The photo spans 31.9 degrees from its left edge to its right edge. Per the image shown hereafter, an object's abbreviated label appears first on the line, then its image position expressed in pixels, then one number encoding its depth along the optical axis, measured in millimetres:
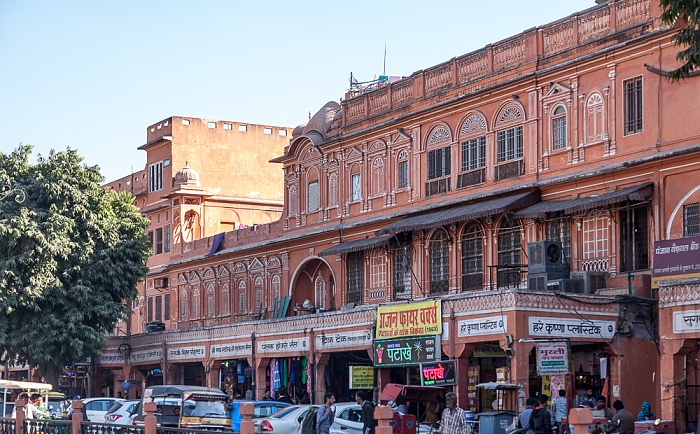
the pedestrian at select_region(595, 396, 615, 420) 25188
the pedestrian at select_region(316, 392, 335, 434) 24641
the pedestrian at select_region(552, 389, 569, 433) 26359
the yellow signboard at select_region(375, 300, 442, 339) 31391
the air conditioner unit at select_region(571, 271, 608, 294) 32031
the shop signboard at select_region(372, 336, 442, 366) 31250
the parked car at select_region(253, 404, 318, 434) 27266
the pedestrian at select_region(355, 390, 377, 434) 24984
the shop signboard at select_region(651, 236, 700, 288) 27109
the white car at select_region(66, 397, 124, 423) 35947
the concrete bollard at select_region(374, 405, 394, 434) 21078
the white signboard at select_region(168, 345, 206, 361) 43788
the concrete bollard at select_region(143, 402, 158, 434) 25094
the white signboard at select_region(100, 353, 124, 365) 50594
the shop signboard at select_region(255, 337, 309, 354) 37769
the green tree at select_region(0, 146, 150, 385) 44000
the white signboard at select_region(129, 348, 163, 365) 47188
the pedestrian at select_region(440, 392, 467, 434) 22984
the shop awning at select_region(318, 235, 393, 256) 40562
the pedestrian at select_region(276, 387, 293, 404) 38466
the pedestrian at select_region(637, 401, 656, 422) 27094
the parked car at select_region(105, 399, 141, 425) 33250
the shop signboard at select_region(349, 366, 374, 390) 35594
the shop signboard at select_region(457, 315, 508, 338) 29281
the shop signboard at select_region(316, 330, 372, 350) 34562
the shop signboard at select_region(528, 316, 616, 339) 29188
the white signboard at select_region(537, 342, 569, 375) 27406
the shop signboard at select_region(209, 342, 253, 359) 40841
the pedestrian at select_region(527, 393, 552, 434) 22188
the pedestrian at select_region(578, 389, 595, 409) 27641
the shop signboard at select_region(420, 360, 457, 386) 30219
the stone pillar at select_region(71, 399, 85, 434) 28156
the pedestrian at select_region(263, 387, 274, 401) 39506
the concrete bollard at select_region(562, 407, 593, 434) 17516
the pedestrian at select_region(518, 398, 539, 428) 23047
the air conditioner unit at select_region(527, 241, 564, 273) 32625
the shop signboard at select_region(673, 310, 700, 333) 25172
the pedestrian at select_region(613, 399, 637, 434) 23625
